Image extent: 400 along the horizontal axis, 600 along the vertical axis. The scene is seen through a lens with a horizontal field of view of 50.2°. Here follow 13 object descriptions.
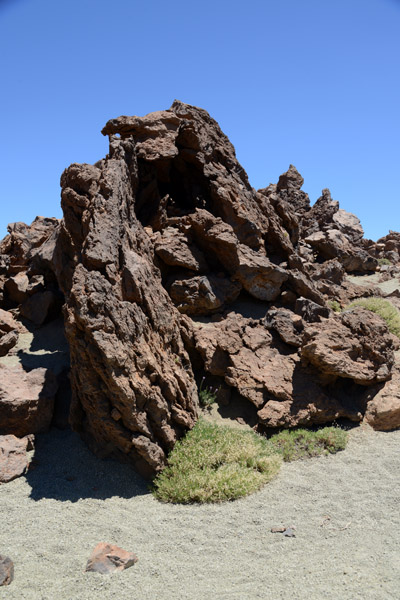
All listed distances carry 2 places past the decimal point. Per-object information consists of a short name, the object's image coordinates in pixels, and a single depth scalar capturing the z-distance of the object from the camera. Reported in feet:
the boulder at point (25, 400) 29.01
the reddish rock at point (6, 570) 17.70
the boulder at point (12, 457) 26.06
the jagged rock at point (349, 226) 90.33
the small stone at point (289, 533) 20.85
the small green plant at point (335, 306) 50.41
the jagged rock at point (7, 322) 39.59
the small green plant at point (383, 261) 93.05
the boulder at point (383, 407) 32.22
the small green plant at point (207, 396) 33.27
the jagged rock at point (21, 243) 52.11
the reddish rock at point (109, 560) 18.52
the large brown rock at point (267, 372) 32.19
